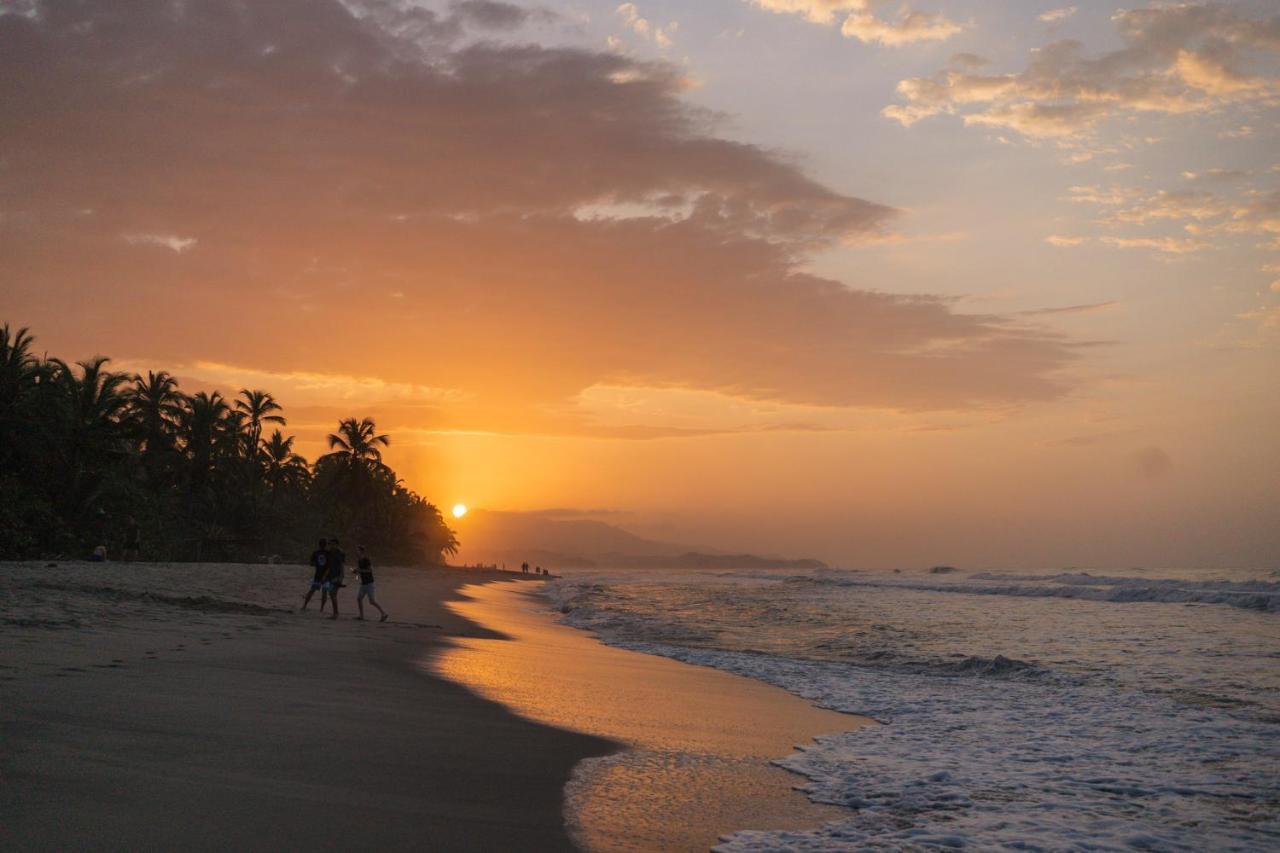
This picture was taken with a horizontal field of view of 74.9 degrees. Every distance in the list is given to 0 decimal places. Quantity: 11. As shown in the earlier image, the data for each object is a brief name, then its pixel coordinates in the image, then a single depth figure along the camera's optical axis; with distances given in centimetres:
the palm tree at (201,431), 5559
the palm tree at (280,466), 6750
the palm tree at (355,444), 7406
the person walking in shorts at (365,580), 2317
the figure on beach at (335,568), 2339
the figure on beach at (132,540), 4034
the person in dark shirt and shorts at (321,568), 2347
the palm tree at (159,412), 5391
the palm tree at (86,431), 3897
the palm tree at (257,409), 6388
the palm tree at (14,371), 3572
